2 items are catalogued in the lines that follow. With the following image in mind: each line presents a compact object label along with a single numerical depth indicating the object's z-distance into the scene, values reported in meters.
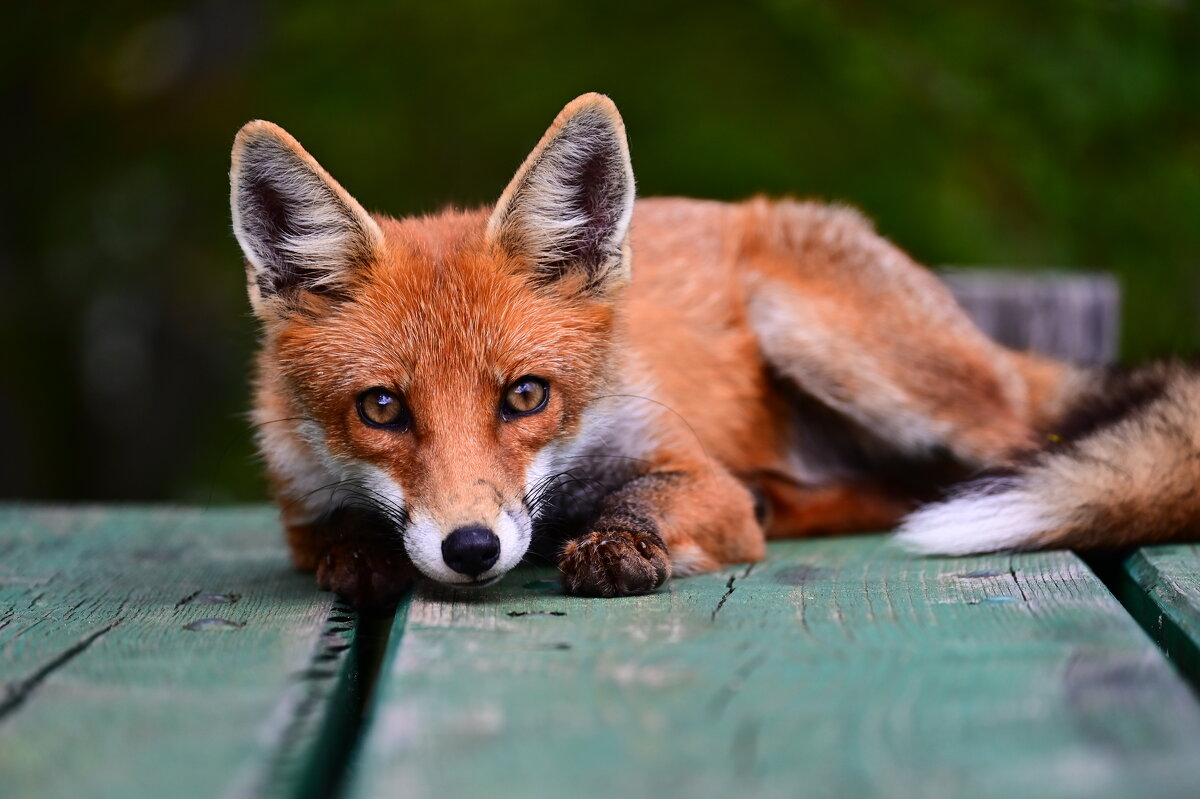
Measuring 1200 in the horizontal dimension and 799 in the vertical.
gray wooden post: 5.62
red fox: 3.10
